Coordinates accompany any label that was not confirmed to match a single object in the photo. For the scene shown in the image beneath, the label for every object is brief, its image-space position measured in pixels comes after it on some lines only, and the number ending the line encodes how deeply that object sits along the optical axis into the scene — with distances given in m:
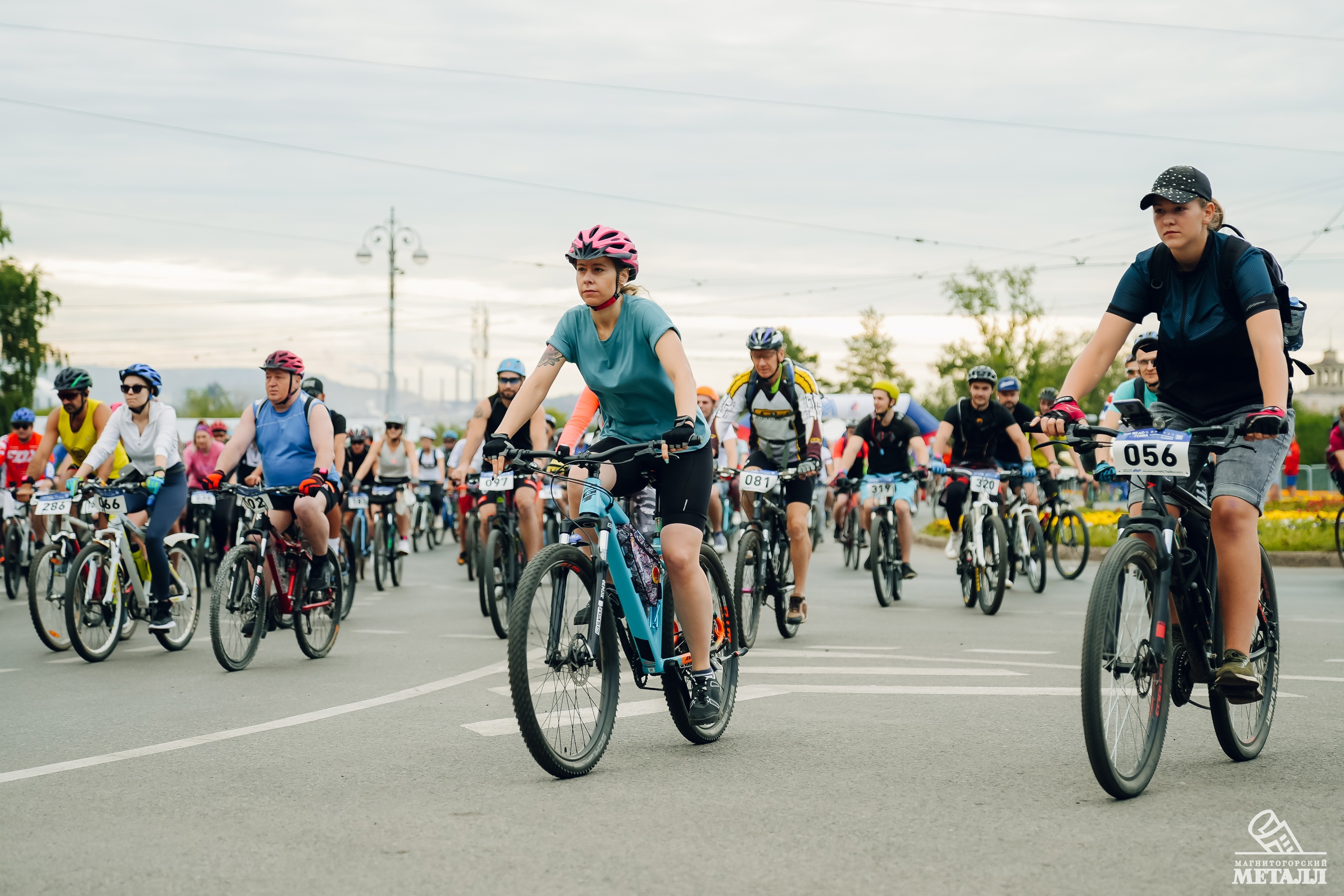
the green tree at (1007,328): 65.19
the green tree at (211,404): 126.52
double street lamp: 45.56
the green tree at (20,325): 51.19
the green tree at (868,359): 83.31
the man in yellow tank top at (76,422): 11.03
